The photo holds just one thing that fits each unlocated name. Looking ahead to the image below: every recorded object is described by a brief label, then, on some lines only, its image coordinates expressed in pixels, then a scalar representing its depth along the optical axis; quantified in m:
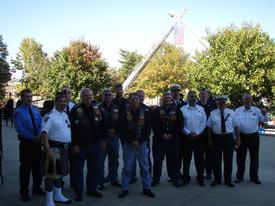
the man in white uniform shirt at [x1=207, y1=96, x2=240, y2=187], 6.91
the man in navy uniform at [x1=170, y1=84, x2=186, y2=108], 7.45
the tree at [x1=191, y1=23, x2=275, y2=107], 22.33
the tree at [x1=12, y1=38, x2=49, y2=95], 43.59
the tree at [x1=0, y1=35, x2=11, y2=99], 37.64
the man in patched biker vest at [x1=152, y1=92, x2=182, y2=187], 6.67
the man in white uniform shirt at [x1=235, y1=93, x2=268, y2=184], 7.24
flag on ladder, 43.47
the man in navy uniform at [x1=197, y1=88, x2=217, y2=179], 7.34
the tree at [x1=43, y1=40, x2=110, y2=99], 30.31
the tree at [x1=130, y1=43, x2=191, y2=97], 40.09
